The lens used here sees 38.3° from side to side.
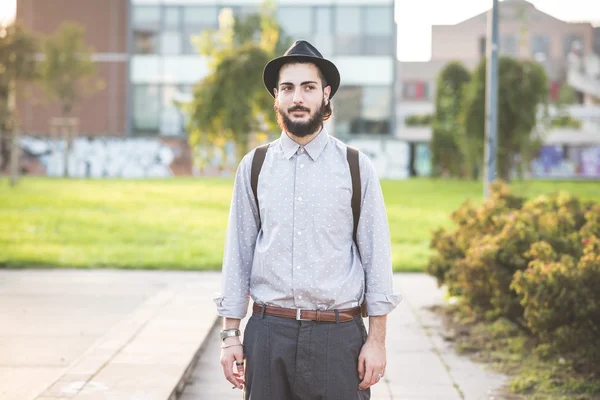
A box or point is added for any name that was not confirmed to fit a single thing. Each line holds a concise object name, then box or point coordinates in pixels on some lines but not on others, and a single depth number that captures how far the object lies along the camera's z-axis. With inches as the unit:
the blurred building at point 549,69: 2502.5
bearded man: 123.3
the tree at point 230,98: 1089.4
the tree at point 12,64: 1464.1
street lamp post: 458.6
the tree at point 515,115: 1296.8
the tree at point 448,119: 1755.7
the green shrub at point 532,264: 227.5
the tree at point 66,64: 1990.7
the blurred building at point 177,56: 2180.1
